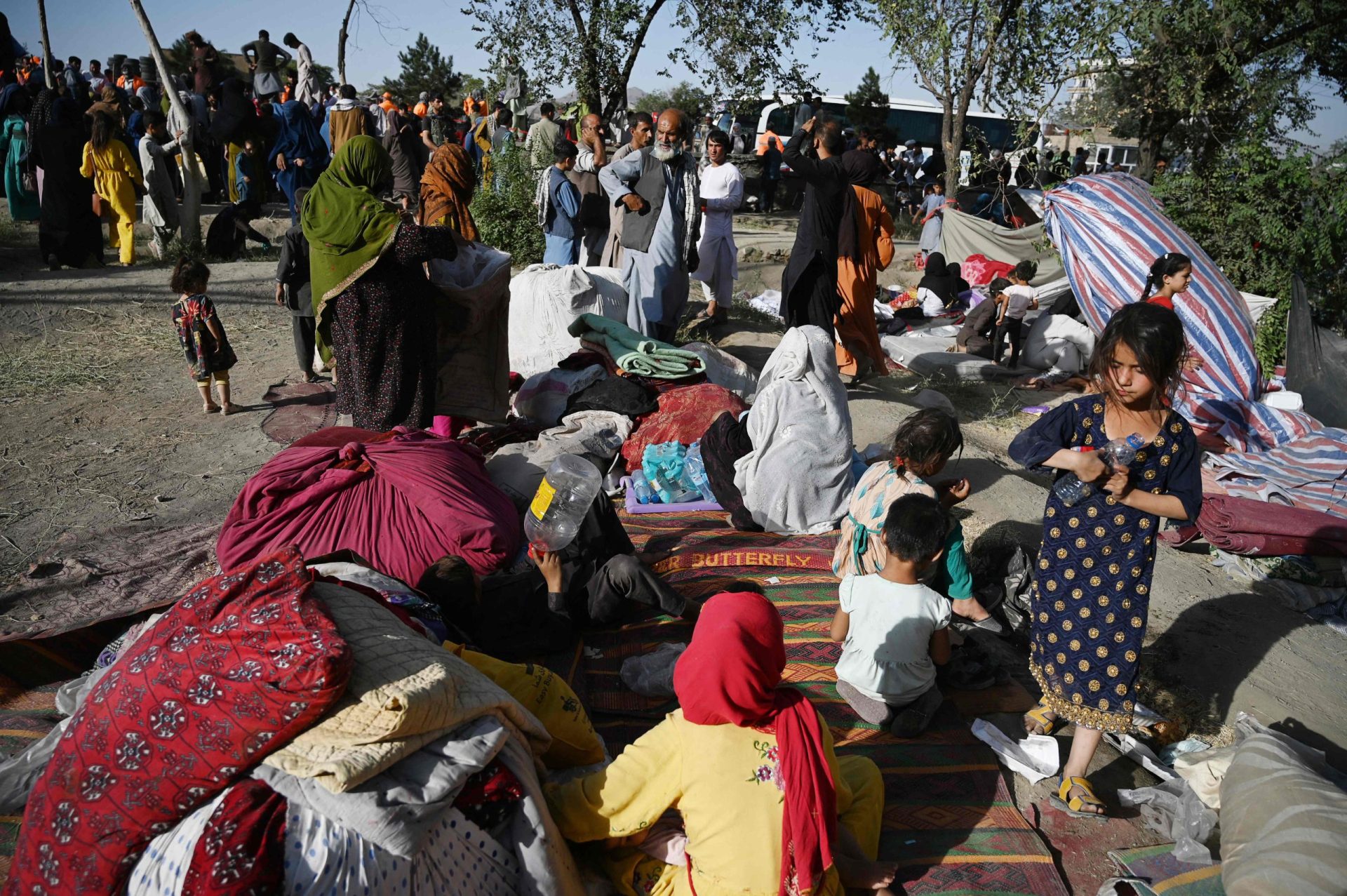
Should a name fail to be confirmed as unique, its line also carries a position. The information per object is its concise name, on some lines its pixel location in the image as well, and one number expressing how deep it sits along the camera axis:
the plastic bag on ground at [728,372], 5.62
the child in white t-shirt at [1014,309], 7.52
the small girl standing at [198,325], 5.00
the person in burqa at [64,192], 8.22
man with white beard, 6.16
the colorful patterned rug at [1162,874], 2.21
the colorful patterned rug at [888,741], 2.33
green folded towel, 5.27
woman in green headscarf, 3.89
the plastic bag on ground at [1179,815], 2.39
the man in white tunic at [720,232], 7.88
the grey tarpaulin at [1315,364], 5.77
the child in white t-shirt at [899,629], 2.59
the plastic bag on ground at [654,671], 2.86
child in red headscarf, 1.85
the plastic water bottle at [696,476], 4.46
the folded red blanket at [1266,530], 4.18
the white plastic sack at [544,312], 5.85
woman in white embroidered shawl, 4.07
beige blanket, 1.61
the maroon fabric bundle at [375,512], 3.33
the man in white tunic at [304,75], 12.82
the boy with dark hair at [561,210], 7.15
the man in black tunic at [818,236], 5.98
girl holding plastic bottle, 2.39
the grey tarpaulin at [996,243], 10.00
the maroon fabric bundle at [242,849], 1.47
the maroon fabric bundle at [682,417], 4.73
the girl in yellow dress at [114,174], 8.24
